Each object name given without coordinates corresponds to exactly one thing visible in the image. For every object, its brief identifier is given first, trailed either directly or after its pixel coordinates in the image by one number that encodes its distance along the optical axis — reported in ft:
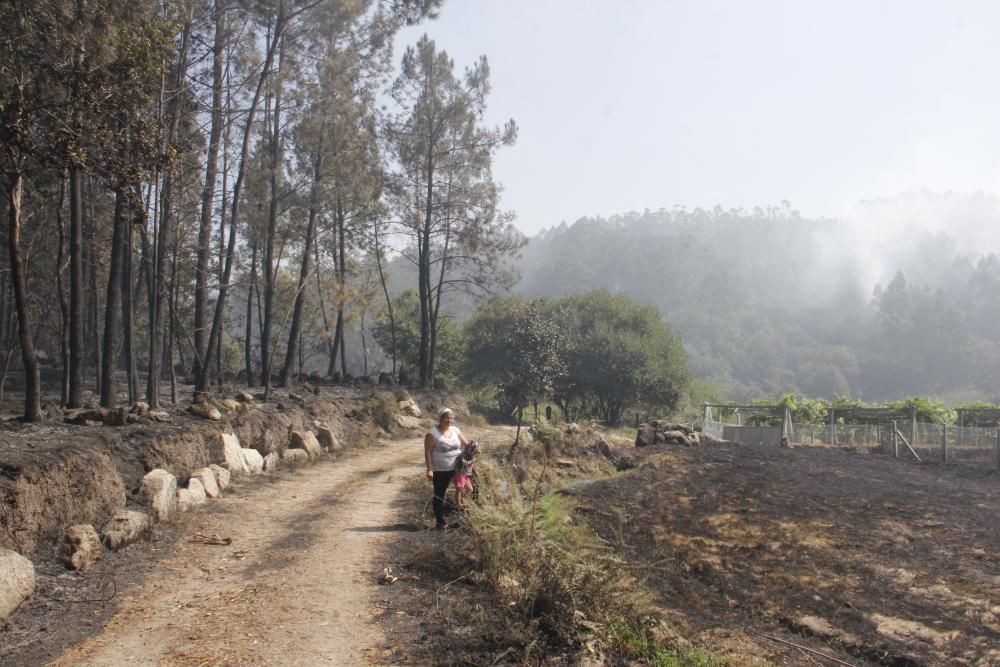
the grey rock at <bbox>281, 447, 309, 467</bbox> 49.39
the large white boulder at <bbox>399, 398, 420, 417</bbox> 82.62
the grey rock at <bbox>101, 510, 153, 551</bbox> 26.02
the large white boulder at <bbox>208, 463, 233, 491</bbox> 38.17
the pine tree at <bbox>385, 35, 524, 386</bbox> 106.01
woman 31.17
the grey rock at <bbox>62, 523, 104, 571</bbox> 23.50
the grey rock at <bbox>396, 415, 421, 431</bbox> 75.69
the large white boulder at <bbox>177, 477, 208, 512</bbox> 32.60
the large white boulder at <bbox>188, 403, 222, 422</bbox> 45.16
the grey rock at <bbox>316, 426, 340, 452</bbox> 57.16
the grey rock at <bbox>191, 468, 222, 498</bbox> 35.88
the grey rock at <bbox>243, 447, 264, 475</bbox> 43.39
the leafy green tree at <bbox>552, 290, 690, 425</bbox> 148.66
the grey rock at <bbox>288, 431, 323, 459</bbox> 51.93
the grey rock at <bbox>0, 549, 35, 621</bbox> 19.44
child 31.55
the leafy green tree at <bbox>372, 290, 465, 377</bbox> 167.22
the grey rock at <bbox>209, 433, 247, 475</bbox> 40.60
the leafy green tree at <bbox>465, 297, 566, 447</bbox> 81.35
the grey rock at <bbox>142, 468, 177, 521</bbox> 30.07
